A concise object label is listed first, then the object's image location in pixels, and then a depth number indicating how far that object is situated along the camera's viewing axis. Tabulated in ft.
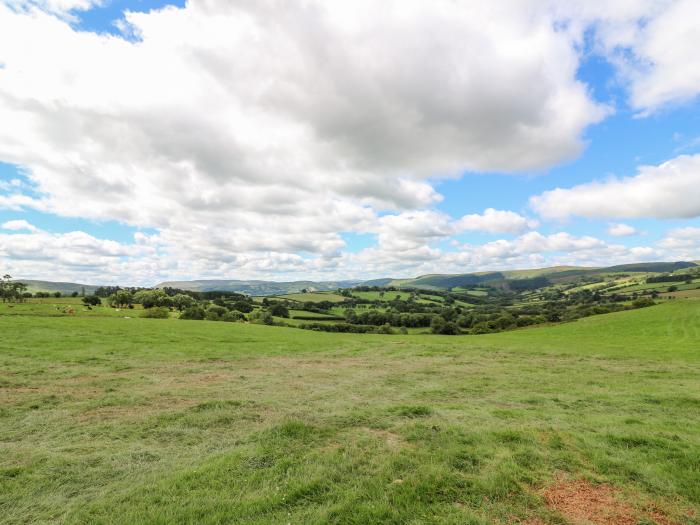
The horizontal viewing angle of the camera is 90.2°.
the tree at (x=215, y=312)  324.39
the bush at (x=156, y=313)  273.46
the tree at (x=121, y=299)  365.55
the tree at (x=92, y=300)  359.25
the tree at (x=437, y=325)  350.56
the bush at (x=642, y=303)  342.23
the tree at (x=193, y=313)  307.33
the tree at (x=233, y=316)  331.04
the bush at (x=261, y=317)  350.60
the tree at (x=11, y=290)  332.76
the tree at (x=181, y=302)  393.29
